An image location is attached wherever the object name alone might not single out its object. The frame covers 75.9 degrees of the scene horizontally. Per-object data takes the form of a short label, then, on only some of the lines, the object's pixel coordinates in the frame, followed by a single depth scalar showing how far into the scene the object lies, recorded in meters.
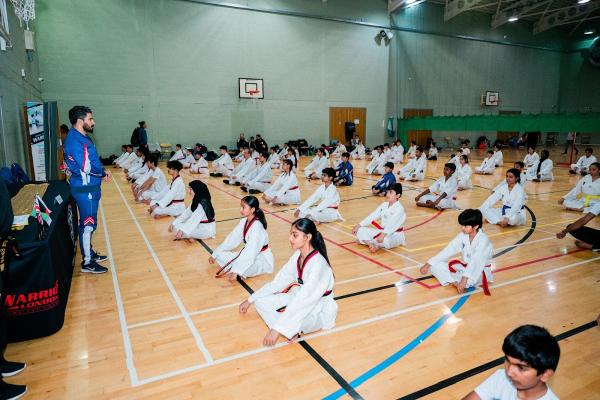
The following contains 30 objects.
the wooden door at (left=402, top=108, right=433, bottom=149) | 27.14
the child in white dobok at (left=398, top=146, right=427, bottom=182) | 14.07
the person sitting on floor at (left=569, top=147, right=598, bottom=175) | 14.69
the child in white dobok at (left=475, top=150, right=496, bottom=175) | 16.03
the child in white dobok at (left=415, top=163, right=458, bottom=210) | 9.42
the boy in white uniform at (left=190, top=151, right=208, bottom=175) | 15.61
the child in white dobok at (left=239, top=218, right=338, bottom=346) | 3.43
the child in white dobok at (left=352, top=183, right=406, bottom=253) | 6.19
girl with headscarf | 6.33
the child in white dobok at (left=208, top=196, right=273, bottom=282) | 4.81
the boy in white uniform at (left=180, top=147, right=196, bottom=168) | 16.69
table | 3.42
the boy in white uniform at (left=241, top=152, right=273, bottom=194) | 11.84
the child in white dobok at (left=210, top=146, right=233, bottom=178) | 14.91
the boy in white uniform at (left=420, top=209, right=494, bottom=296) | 4.58
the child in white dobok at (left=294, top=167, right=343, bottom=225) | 8.05
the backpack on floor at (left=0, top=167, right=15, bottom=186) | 6.38
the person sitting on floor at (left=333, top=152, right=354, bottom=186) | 12.73
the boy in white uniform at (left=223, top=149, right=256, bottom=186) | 12.70
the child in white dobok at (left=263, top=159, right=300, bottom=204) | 9.63
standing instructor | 4.91
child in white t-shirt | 1.88
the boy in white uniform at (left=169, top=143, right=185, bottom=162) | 16.97
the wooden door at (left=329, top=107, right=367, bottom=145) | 24.15
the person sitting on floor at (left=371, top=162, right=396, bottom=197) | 10.66
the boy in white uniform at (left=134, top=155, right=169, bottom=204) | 9.50
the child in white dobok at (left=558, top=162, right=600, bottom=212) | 8.73
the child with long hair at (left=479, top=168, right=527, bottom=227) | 7.78
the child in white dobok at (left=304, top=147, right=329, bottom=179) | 14.66
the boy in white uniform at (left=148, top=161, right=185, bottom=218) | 8.03
